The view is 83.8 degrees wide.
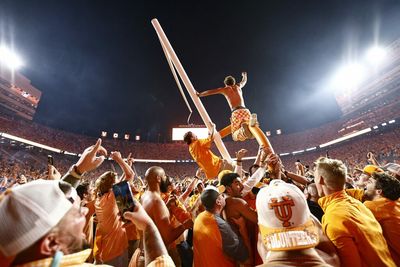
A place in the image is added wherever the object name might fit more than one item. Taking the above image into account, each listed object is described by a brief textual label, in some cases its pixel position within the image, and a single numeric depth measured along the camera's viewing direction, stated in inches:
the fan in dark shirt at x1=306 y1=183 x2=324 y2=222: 120.6
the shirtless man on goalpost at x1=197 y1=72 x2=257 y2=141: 227.6
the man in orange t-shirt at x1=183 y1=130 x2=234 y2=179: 220.5
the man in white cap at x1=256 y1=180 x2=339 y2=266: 50.1
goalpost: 233.0
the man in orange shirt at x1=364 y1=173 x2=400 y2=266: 94.1
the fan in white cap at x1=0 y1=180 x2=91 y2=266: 40.9
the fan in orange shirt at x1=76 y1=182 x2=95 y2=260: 143.1
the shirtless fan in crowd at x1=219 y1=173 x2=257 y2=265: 106.1
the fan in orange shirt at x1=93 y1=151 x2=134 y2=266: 140.6
